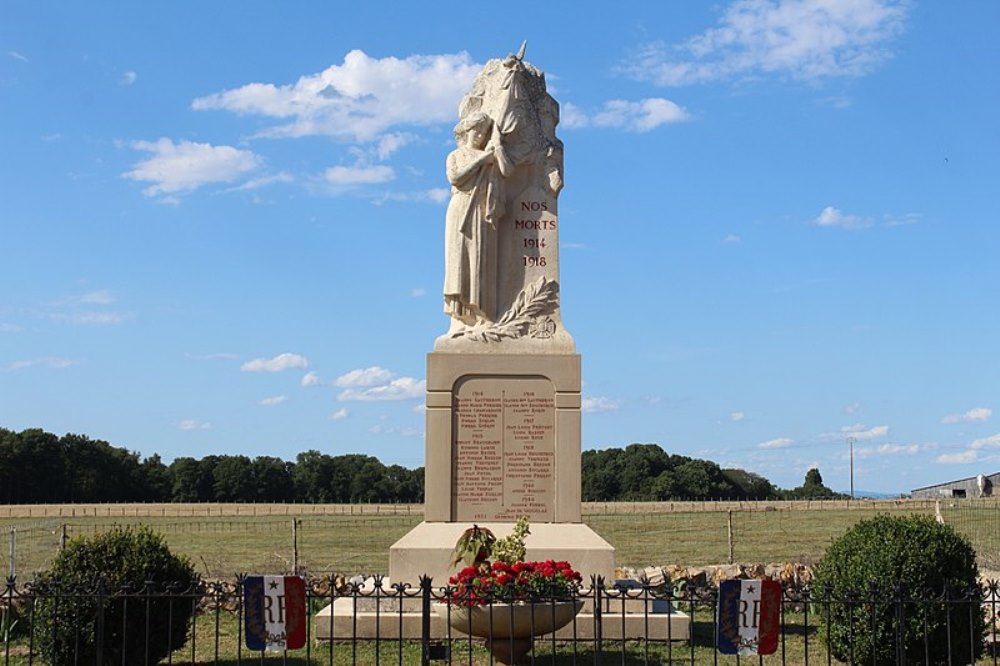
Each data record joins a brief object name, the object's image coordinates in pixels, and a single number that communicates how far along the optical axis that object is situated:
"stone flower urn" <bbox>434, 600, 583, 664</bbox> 9.73
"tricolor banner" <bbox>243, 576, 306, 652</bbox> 8.60
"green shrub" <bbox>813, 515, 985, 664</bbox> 10.98
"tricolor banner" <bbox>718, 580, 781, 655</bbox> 8.48
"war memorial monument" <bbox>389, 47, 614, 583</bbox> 13.81
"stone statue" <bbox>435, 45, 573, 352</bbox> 14.35
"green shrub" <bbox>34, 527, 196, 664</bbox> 10.77
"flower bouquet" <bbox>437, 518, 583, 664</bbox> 9.48
